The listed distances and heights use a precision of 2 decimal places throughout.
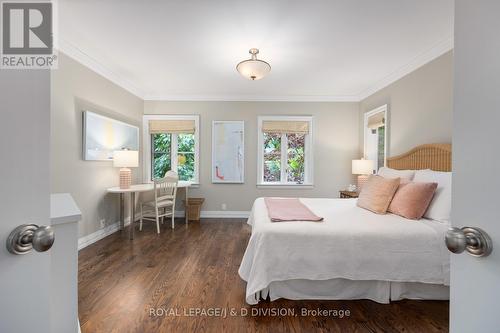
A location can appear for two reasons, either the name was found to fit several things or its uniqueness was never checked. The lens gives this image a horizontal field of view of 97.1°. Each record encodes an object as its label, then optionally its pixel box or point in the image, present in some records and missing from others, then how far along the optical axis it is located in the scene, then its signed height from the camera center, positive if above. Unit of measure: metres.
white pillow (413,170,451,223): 1.98 -0.31
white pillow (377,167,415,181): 2.61 -0.10
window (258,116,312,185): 4.71 +0.14
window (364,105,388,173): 3.70 +0.54
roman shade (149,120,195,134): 4.58 +0.78
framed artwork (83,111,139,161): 2.95 +0.41
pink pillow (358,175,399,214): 2.33 -0.32
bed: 1.74 -0.77
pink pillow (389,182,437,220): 2.08 -0.33
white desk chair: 3.66 -0.57
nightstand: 3.73 -0.50
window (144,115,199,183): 4.65 +0.19
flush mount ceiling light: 2.55 +1.14
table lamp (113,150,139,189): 3.34 +0.02
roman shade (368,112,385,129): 3.73 +0.78
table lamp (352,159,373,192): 3.84 -0.07
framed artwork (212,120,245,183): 4.62 +0.31
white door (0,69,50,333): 0.47 -0.05
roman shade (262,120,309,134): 4.58 +0.78
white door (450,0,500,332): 0.47 +0.03
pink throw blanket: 2.03 -0.48
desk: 3.28 -0.41
